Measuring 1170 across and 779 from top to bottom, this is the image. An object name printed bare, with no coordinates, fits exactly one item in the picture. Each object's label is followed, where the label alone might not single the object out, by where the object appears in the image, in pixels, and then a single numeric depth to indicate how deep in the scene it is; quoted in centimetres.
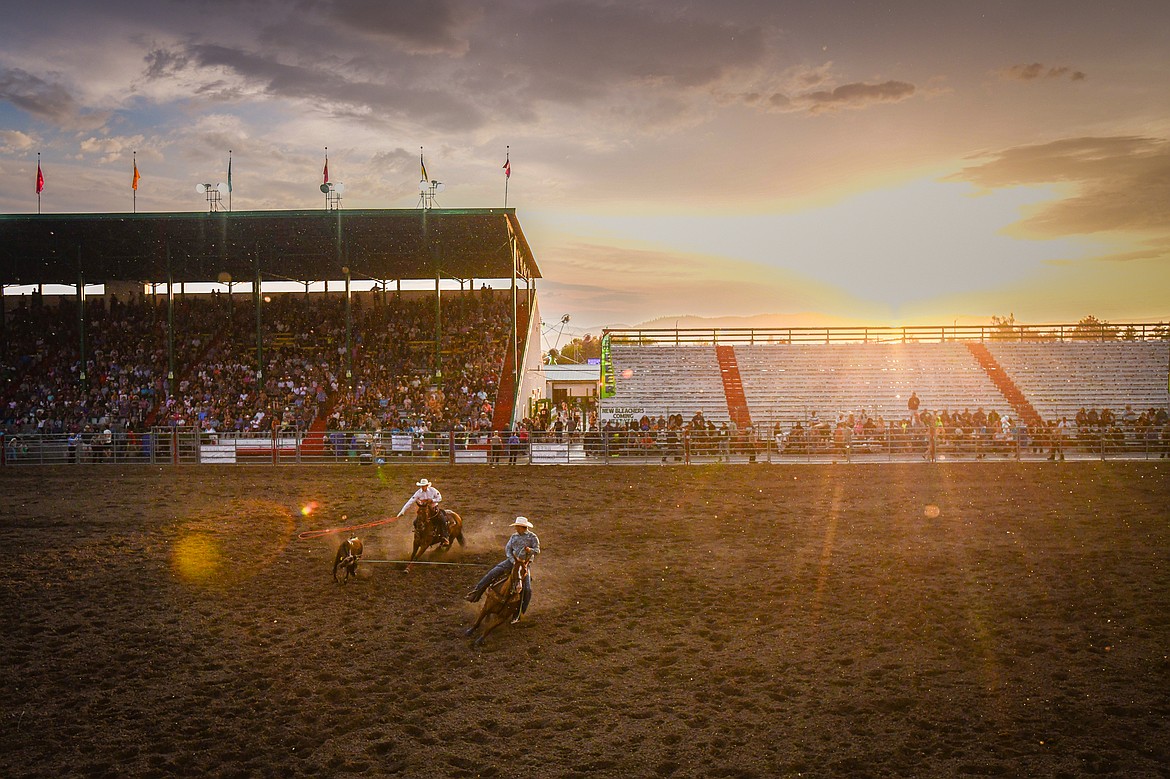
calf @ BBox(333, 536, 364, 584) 1220
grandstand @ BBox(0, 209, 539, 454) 3231
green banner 3681
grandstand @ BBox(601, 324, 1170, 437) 3550
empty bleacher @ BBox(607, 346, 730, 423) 3550
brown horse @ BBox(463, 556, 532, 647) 980
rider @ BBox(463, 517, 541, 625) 1016
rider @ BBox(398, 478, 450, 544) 1357
